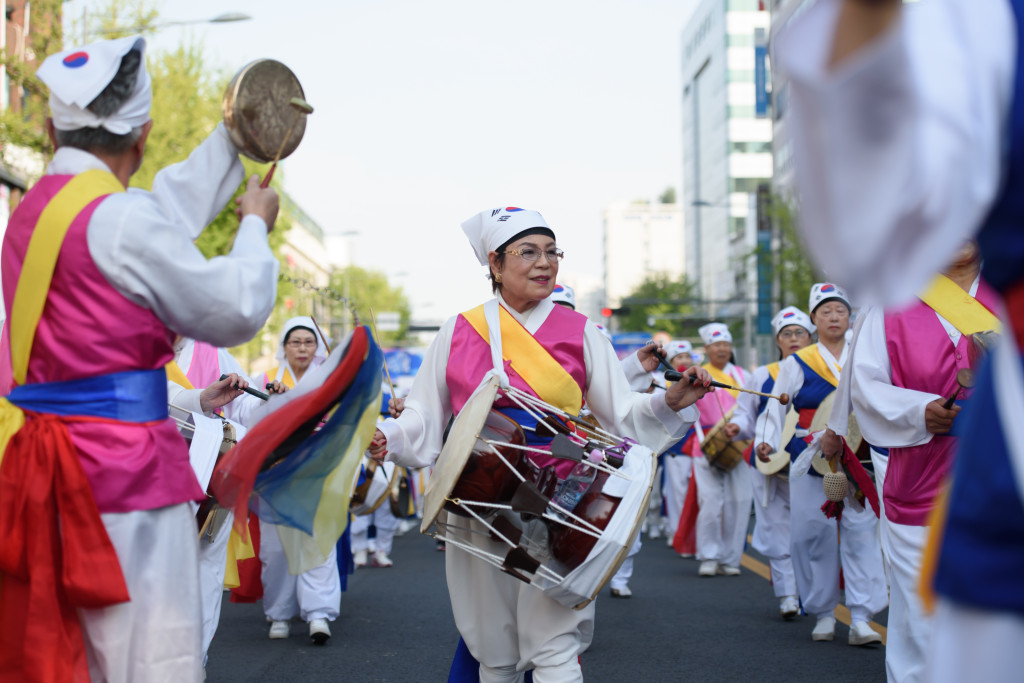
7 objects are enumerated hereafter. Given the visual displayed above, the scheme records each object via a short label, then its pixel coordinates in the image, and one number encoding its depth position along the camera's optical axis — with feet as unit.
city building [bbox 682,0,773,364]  292.20
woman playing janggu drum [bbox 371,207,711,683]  15.23
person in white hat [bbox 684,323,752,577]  38.34
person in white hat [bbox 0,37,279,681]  9.97
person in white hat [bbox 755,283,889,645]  26.04
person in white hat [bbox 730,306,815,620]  29.94
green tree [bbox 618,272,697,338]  279.69
